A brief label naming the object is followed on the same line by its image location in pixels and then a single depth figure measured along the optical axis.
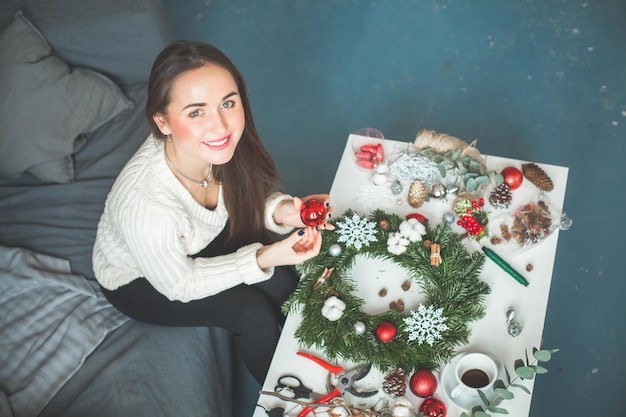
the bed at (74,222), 1.49
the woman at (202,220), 1.25
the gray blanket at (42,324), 1.47
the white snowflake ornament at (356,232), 1.41
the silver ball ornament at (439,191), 1.50
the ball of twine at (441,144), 1.55
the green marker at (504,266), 1.35
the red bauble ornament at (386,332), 1.26
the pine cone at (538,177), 1.50
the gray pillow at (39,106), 1.82
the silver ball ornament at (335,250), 1.39
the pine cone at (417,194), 1.50
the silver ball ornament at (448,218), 1.46
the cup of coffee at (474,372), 1.19
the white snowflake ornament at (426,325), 1.26
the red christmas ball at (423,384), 1.20
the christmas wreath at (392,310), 1.26
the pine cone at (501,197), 1.48
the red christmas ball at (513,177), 1.50
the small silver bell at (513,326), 1.27
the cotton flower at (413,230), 1.39
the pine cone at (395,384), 1.21
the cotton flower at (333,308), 1.29
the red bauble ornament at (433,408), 1.17
